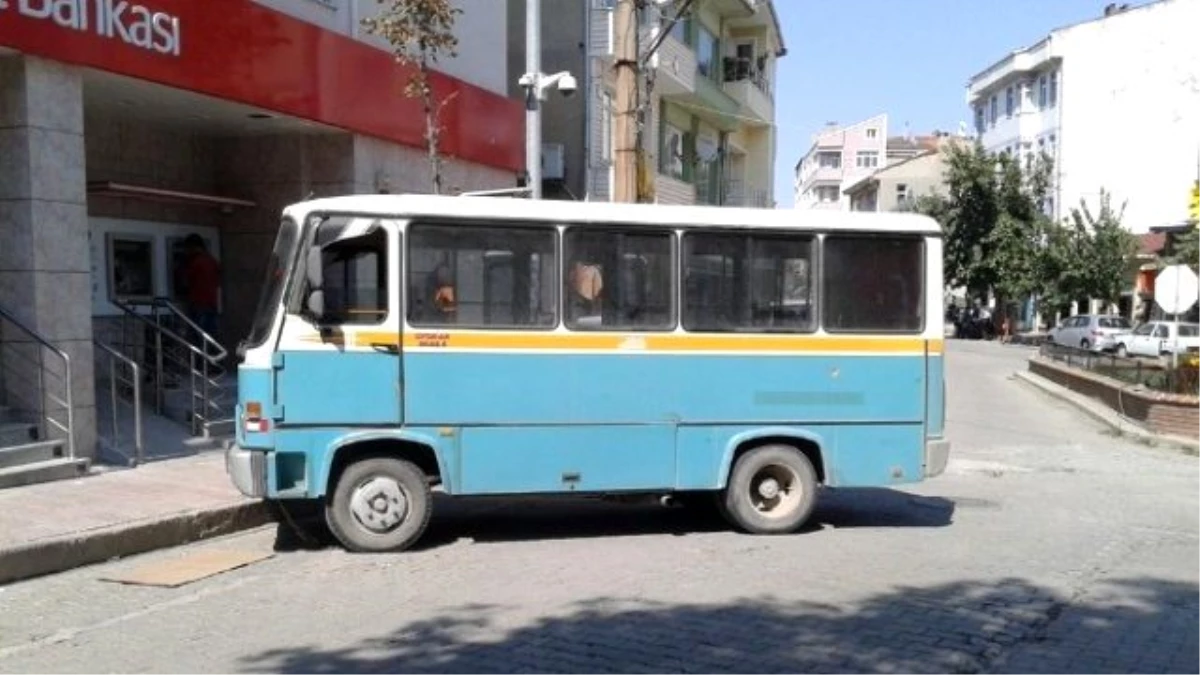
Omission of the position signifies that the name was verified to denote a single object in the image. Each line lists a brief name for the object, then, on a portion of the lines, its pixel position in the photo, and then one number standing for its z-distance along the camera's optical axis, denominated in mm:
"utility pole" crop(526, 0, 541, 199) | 15258
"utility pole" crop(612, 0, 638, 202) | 14617
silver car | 40531
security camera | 16156
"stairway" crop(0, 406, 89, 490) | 9688
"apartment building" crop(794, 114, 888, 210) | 121562
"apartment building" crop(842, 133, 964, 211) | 84250
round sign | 20750
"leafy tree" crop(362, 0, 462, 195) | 12945
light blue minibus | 8031
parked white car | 35219
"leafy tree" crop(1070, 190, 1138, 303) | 47500
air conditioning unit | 23312
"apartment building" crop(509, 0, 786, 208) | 24109
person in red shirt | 14234
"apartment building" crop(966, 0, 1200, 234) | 50281
